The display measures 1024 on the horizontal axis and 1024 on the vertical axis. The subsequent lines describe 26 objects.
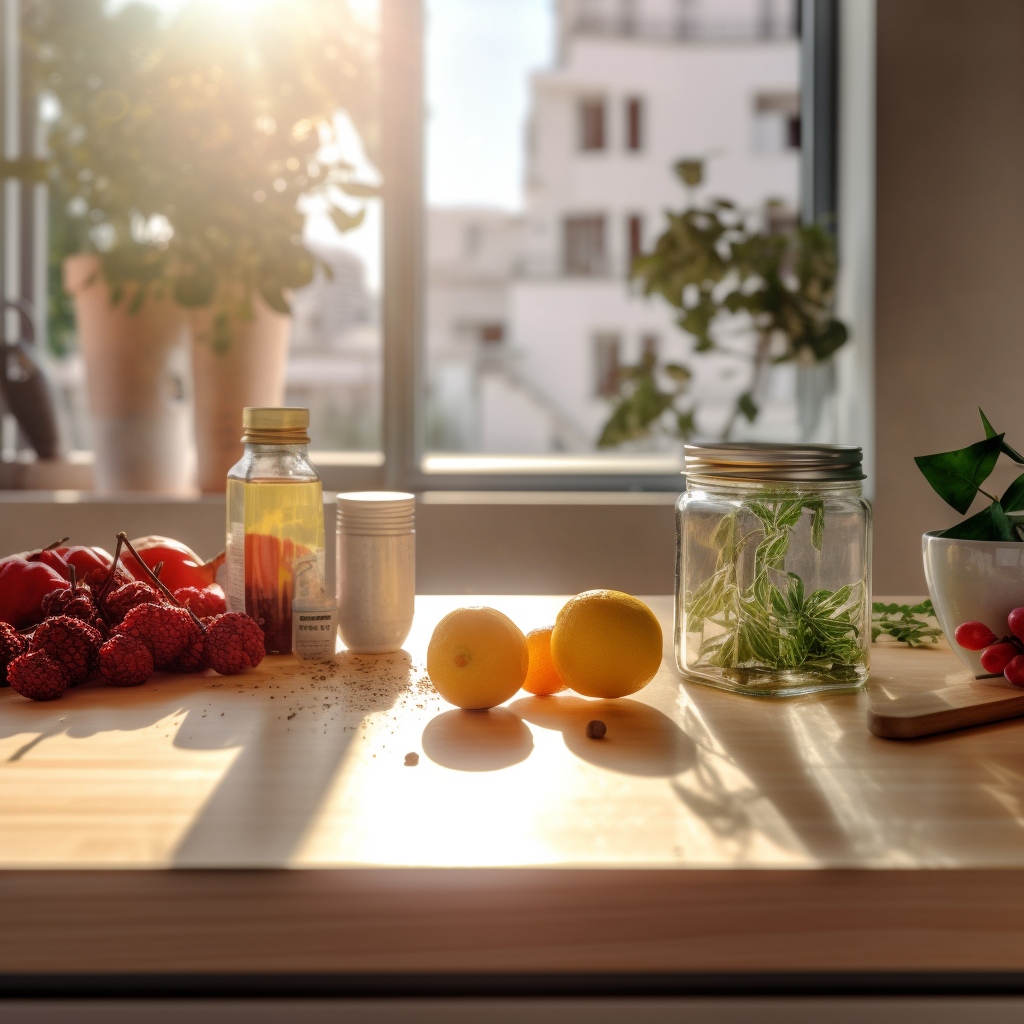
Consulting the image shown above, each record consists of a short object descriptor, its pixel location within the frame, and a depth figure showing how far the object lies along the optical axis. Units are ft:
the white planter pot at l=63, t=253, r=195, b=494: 7.32
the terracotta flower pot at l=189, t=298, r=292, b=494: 7.23
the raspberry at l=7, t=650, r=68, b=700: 2.50
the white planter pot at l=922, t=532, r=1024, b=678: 2.62
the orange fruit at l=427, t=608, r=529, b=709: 2.46
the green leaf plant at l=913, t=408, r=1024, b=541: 2.67
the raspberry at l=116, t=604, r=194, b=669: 2.72
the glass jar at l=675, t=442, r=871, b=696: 2.51
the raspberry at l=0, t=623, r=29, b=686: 2.68
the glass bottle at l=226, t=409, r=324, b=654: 2.94
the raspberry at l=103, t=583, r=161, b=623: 2.87
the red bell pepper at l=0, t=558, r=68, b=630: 3.00
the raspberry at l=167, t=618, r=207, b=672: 2.80
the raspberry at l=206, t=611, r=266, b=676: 2.77
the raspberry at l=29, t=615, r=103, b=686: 2.57
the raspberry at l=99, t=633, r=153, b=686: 2.63
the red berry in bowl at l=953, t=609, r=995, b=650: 2.62
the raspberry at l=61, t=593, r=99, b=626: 2.75
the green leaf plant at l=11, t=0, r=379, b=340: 6.93
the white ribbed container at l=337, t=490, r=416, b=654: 3.00
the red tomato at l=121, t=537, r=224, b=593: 3.38
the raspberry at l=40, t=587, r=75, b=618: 2.84
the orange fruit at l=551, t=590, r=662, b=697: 2.49
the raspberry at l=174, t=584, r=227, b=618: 3.02
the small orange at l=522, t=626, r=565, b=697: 2.65
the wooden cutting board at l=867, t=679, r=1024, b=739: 2.23
